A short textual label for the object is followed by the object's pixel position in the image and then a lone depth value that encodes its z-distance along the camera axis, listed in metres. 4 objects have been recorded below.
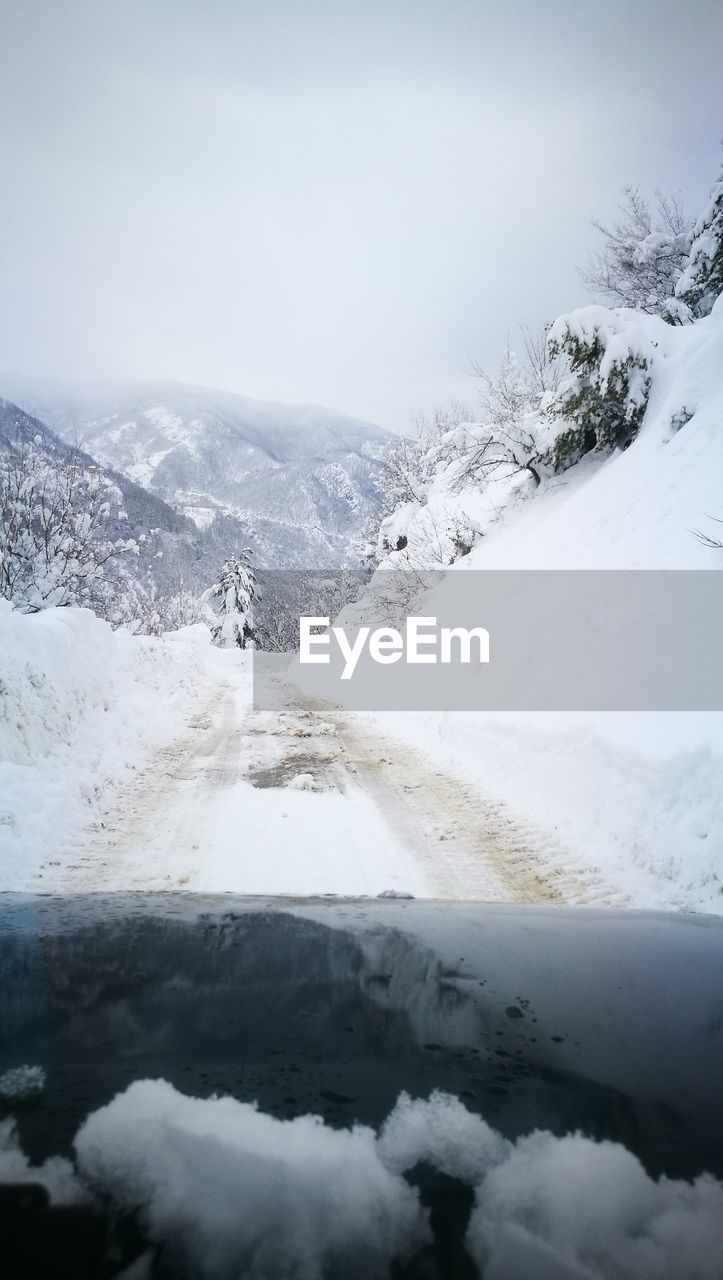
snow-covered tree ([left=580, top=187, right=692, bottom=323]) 17.89
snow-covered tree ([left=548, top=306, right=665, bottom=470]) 13.61
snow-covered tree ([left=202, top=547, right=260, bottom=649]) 47.28
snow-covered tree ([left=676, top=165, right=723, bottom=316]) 14.01
